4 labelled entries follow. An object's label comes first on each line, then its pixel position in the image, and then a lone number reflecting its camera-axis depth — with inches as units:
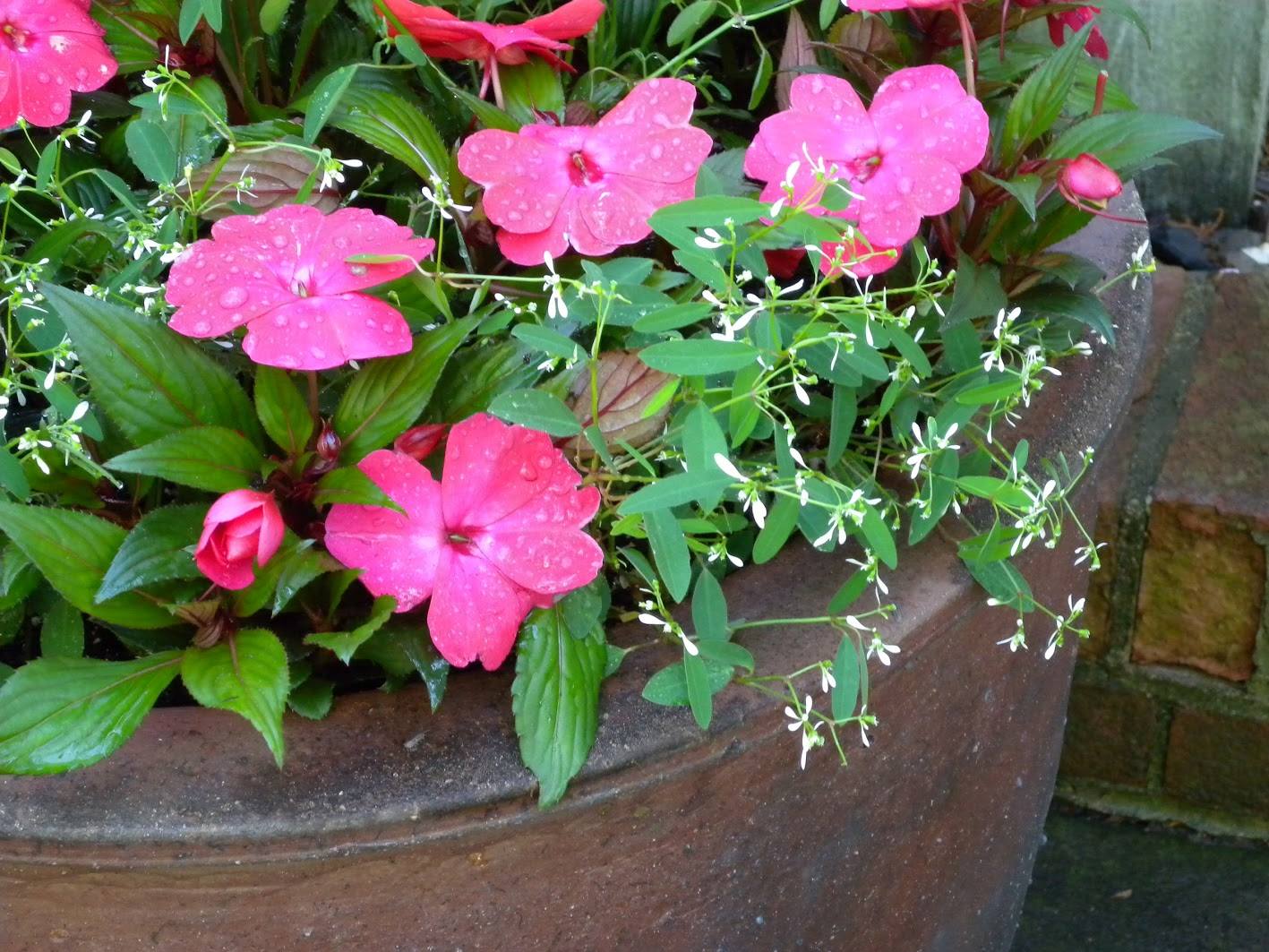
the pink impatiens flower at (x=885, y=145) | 32.0
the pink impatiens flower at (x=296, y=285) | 28.4
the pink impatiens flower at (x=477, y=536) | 29.5
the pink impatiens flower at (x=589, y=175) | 32.4
